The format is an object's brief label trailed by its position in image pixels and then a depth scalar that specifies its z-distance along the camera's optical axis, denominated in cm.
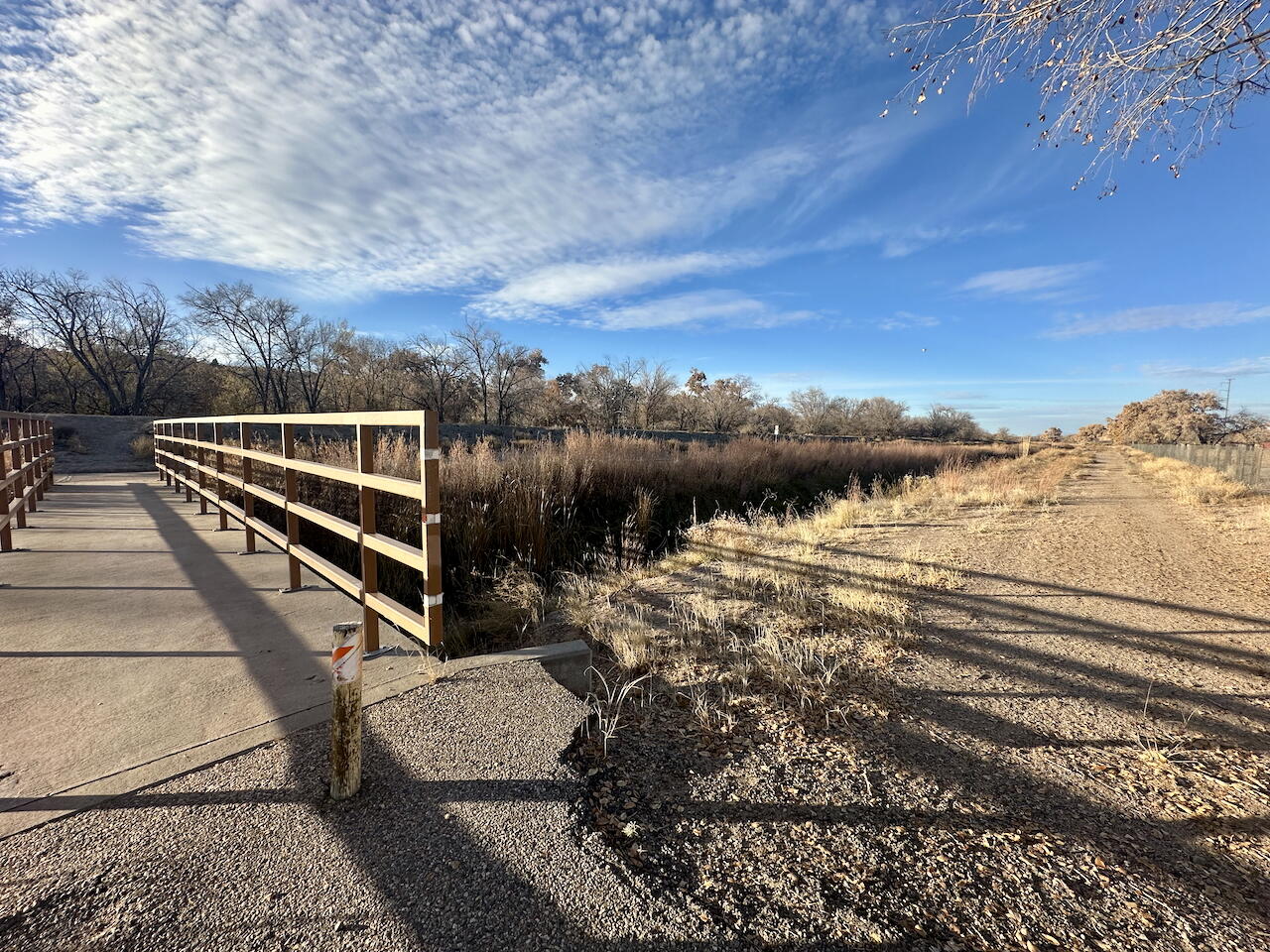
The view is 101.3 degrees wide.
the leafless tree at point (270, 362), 3734
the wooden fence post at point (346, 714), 184
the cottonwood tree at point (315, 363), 3866
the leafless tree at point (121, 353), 3161
